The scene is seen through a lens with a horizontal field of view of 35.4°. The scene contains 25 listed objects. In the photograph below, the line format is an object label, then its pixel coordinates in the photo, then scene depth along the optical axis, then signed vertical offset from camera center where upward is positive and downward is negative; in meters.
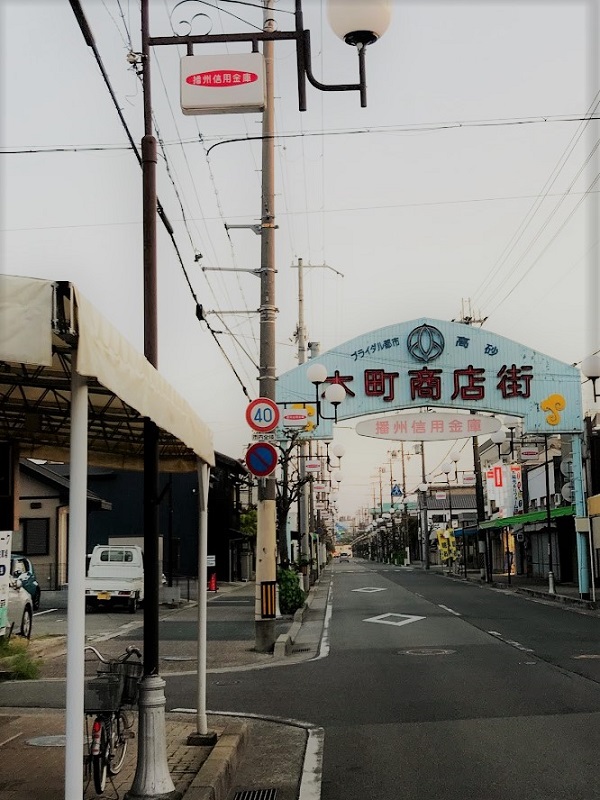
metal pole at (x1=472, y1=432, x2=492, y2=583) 51.31 +1.10
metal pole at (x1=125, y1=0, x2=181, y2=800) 6.87 -0.42
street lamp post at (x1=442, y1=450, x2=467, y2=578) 48.97 +3.16
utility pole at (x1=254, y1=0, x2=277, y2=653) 18.70 +3.50
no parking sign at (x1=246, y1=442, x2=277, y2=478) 17.17 +1.18
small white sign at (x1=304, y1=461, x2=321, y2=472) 42.13 +2.61
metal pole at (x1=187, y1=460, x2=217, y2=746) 8.91 -0.86
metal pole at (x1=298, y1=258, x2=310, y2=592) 41.50 +1.12
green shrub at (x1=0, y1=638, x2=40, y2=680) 13.91 -1.96
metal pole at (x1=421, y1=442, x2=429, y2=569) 84.59 +0.01
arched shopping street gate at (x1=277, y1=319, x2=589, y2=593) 30.73 +4.71
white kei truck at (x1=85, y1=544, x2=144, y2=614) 28.61 -1.55
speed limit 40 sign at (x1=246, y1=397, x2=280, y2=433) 17.70 +2.04
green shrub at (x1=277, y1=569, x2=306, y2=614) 26.84 -1.91
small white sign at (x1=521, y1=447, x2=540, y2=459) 39.25 +2.74
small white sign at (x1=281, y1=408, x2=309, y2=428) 23.61 +2.61
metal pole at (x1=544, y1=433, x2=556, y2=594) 35.53 -2.21
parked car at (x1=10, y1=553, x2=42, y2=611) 22.58 -1.15
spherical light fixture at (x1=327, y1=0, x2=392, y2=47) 6.45 +3.45
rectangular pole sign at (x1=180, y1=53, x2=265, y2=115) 8.06 +3.79
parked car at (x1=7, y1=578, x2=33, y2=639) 19.08 -1.63
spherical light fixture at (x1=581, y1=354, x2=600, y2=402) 22.06 +3.54
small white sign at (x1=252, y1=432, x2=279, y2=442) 18.03 +1.66
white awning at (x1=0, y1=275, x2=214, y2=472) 4.53 +0.98
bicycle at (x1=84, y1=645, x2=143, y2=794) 6.93 -1.38
